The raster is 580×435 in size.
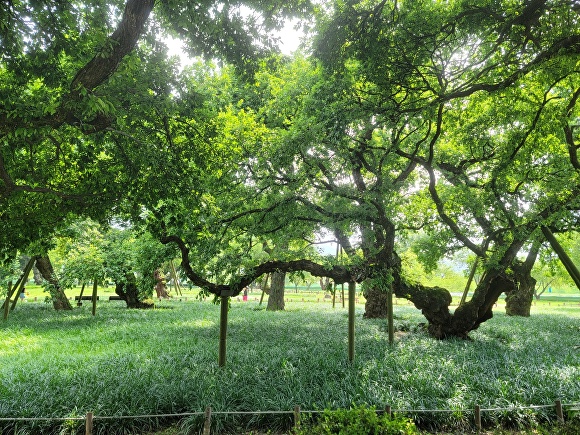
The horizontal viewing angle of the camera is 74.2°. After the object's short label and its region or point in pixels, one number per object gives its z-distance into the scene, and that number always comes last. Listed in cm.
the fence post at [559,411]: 588
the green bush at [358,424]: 466
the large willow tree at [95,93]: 454
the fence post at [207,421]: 519
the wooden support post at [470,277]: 1652
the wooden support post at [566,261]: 647
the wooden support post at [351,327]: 848
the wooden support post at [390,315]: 1105
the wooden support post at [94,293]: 1851
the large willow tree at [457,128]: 679
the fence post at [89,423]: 497
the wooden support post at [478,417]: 566
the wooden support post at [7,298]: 1772
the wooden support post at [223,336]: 776
